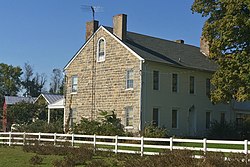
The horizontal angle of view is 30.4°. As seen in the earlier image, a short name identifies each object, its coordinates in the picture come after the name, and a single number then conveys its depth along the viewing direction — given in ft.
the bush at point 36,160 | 60.64
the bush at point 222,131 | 127.24
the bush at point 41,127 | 120.65
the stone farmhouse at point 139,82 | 115.44
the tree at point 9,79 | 319.68
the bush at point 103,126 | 106.16
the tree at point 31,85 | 351.05
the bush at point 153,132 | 103.48
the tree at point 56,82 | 382.83
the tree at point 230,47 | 92.07
